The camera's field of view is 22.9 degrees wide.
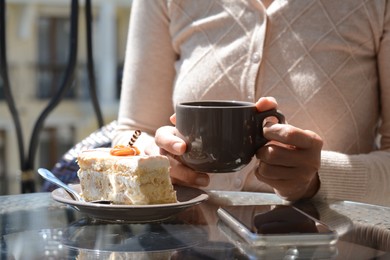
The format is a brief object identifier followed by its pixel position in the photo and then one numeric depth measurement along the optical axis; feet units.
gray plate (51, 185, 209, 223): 3.33
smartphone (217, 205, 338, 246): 3.13
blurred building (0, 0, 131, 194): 41.63
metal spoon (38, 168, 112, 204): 3.55
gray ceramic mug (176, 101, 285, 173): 3.46
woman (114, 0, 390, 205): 4.48
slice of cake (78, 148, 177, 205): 3.36
